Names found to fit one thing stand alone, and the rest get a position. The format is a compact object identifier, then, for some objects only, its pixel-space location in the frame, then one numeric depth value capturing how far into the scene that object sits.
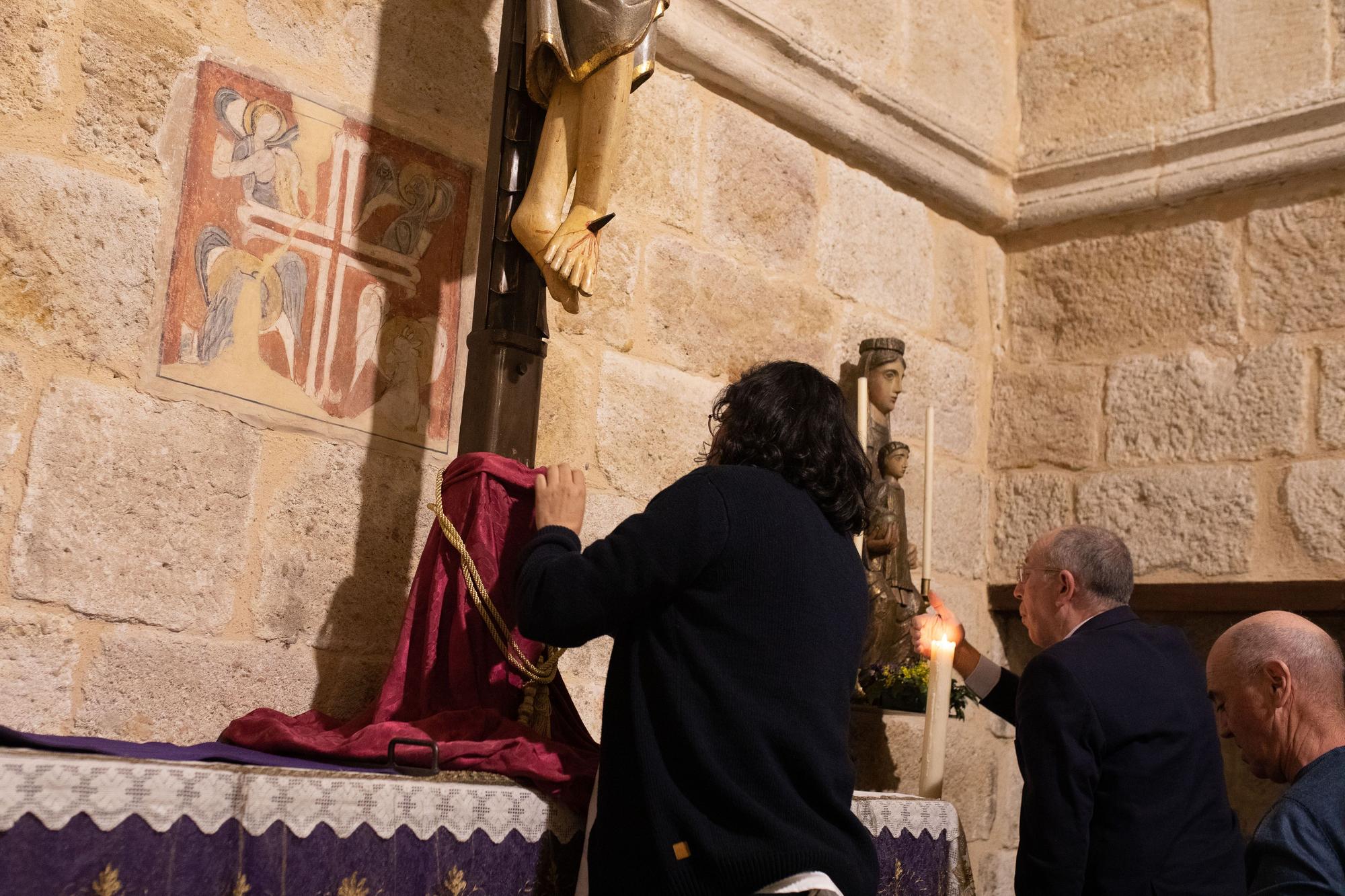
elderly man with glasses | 2.62
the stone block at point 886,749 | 3.89
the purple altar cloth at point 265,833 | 1.58
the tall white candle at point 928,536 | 3.37
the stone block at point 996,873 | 4.40
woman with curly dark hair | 1.83
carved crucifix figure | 2.59
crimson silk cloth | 2.25
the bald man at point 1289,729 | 1.97
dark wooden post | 2.53
